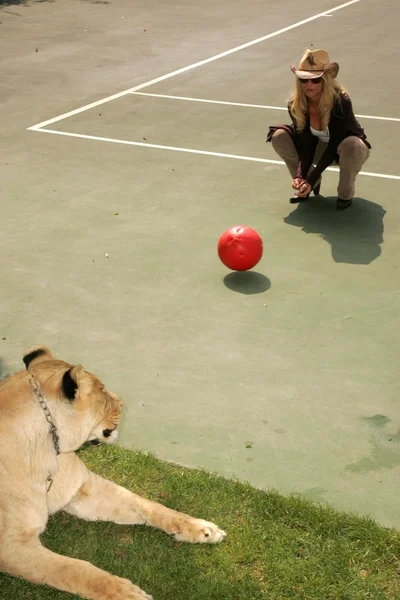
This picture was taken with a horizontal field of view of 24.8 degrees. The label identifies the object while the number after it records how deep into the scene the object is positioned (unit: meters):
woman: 9.70
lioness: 4.98
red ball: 8.45
